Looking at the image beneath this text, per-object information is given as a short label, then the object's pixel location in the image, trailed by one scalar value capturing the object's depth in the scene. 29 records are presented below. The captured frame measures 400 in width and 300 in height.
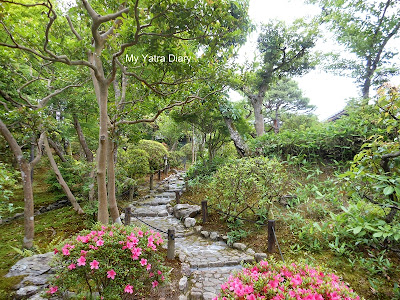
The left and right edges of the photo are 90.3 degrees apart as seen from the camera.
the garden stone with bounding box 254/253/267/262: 3.68
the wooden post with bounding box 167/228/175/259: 4.10
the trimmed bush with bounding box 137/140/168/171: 11.65
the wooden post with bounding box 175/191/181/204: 8.08
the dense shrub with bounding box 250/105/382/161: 6.05
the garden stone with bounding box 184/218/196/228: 6.11
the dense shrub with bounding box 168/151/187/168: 16.14
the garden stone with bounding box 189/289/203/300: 3.05
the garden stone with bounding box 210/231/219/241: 5.20
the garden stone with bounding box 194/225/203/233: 5.70
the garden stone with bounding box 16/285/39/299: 2.75
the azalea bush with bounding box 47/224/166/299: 2.29
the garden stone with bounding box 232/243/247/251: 4.50
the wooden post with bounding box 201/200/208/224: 5.92
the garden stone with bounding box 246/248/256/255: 4.29
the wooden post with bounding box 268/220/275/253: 4.01
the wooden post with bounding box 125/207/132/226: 5.90
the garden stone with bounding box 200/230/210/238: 5.39
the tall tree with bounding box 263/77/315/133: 19.17
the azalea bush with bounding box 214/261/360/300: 1.61
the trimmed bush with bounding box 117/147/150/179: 8.86
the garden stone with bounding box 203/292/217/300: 3.02
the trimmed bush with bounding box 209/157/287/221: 4.97
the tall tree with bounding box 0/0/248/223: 3.01
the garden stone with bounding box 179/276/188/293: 3.21
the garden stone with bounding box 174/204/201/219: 6.64
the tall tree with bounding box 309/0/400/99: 8.64
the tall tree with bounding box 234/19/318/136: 10.05
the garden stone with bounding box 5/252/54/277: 3.21
